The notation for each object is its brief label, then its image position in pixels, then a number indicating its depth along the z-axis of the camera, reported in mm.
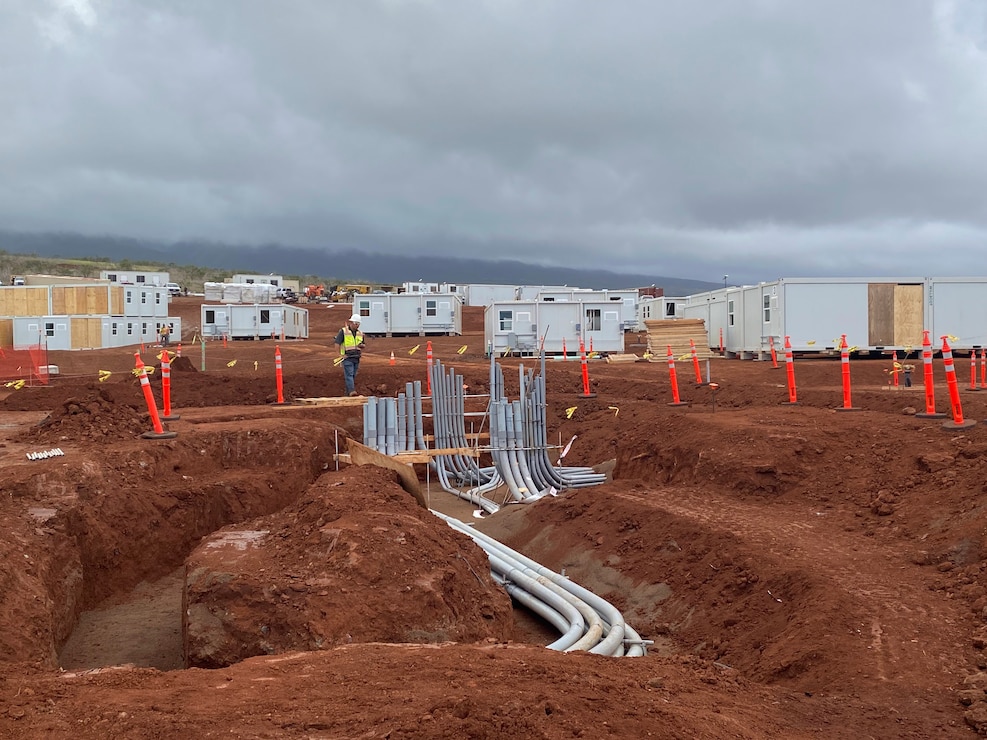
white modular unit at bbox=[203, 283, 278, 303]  67750
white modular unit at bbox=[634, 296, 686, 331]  46656
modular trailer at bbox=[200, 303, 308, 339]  45406
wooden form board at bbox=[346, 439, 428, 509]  9961
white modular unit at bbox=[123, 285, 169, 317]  48000
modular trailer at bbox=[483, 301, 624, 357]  32688
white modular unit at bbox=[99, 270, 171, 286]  73875
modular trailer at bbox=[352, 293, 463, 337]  42656
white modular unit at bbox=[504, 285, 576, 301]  55216
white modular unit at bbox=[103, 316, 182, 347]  43438
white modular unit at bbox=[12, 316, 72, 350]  41281
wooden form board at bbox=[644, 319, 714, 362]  31359
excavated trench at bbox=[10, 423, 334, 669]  7102
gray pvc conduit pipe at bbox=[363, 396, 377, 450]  13273
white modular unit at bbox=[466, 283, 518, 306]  65625
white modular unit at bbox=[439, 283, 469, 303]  67250
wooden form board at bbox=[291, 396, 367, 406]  15859
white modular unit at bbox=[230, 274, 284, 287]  83375
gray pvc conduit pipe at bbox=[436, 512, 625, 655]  5999
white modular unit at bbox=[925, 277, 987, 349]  25906
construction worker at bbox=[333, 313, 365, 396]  16266
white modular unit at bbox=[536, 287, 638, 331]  40891
